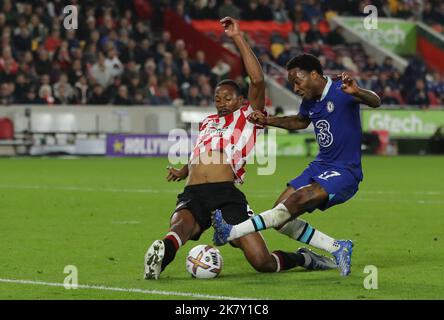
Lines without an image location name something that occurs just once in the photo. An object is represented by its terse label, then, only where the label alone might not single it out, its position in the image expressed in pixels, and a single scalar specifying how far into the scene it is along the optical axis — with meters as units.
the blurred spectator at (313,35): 40.09
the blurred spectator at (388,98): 37.91
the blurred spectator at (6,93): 31.77
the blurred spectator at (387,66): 39.69
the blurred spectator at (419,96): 38.38
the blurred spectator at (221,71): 35.94
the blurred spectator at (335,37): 41.28
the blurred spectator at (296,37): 39.91
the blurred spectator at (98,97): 33.00
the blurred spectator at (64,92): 32.47
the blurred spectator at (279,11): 41.81
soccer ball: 9.87
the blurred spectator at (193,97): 34.38
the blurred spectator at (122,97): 33.06
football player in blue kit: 10.08
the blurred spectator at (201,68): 35.53
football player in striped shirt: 10.22
